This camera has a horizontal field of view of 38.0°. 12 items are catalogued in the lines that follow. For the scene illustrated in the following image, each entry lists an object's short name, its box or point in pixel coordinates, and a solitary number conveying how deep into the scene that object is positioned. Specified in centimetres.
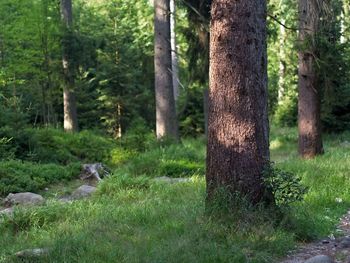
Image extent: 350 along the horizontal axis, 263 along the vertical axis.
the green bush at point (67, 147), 1436
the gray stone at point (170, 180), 1002
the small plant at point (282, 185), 601
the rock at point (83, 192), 974
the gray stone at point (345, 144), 1684
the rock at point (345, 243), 584
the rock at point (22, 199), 933
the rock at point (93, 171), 1305
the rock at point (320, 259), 510
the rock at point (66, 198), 959
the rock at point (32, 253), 535
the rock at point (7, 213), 727
